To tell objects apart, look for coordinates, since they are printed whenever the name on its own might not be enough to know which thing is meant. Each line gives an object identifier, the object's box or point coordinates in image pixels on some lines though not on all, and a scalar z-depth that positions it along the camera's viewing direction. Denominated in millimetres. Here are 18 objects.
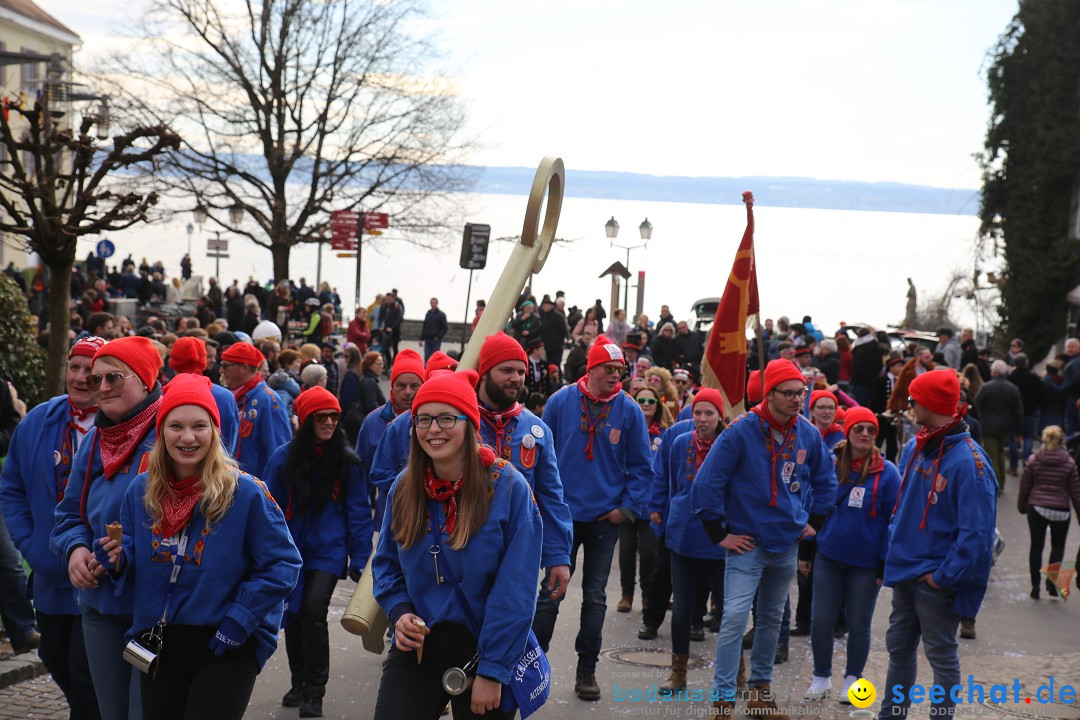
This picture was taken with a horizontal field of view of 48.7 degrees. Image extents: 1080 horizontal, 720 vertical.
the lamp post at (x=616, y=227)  33153
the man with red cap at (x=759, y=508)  6684
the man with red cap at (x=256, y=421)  8148
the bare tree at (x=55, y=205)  11102
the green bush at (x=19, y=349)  11320
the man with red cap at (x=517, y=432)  6059
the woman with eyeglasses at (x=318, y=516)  6809
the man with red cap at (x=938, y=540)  6086
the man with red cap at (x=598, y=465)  7375
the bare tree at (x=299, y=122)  31453
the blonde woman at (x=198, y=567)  4223
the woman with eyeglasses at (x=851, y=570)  7379
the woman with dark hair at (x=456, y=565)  4082
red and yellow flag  8320
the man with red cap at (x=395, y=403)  8078
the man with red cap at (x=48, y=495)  5305
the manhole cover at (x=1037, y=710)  7387
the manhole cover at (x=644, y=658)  8220
